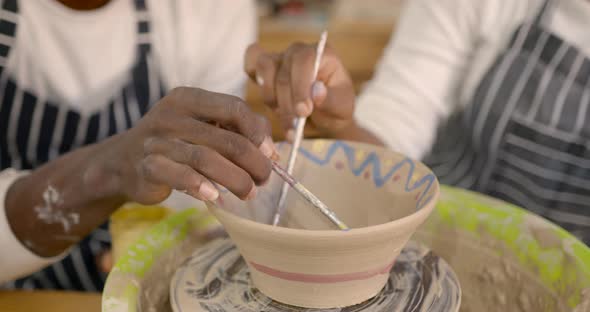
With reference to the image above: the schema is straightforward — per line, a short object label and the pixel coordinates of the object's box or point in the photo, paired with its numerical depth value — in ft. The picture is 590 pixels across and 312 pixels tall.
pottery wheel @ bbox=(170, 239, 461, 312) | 1.97
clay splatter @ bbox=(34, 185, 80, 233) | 2.40
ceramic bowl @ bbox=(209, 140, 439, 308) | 1.76
